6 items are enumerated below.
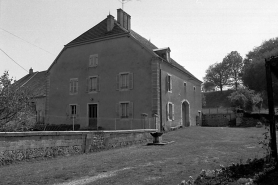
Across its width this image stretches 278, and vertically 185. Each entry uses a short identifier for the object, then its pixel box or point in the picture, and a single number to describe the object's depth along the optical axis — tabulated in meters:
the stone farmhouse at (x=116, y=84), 20.36
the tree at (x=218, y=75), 65.00
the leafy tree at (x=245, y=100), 29.98
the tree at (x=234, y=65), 62.23
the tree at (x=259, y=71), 43.83
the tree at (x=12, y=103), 10.81
